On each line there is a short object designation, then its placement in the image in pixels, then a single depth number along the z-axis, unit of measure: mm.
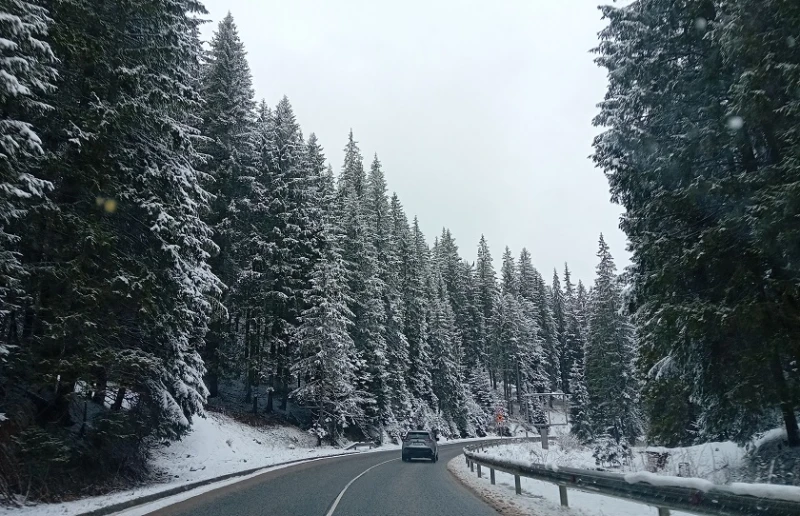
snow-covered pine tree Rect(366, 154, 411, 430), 48062
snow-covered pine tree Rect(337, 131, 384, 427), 43969
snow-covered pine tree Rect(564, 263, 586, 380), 94625
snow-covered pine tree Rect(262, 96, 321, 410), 33562
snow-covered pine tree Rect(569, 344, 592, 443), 55969
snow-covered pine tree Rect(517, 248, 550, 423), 83188
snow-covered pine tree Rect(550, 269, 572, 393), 98750
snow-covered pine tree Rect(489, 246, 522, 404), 80562
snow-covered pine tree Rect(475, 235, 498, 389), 84500
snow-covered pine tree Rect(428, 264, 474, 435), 60281
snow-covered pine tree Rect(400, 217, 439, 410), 54781
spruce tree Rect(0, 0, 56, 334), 9258
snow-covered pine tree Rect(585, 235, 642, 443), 45719
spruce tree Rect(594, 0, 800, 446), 11391
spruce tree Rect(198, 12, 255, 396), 29734
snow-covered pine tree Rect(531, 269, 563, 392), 95169
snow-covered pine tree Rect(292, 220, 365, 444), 34250
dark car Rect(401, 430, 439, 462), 27094
